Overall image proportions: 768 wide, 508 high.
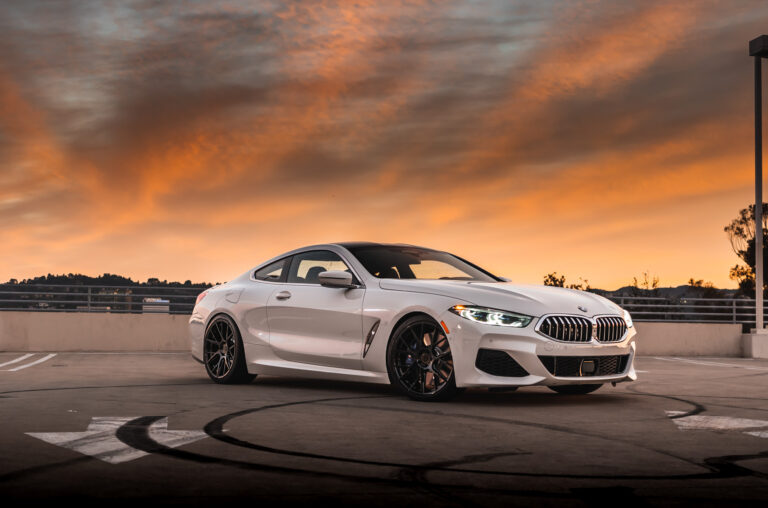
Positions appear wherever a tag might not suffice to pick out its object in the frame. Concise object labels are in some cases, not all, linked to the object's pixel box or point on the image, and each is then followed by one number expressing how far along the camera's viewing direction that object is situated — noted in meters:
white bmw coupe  8.59
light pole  23.33
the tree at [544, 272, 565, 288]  51.41
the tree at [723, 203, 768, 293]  67.56
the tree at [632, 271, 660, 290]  47.72
